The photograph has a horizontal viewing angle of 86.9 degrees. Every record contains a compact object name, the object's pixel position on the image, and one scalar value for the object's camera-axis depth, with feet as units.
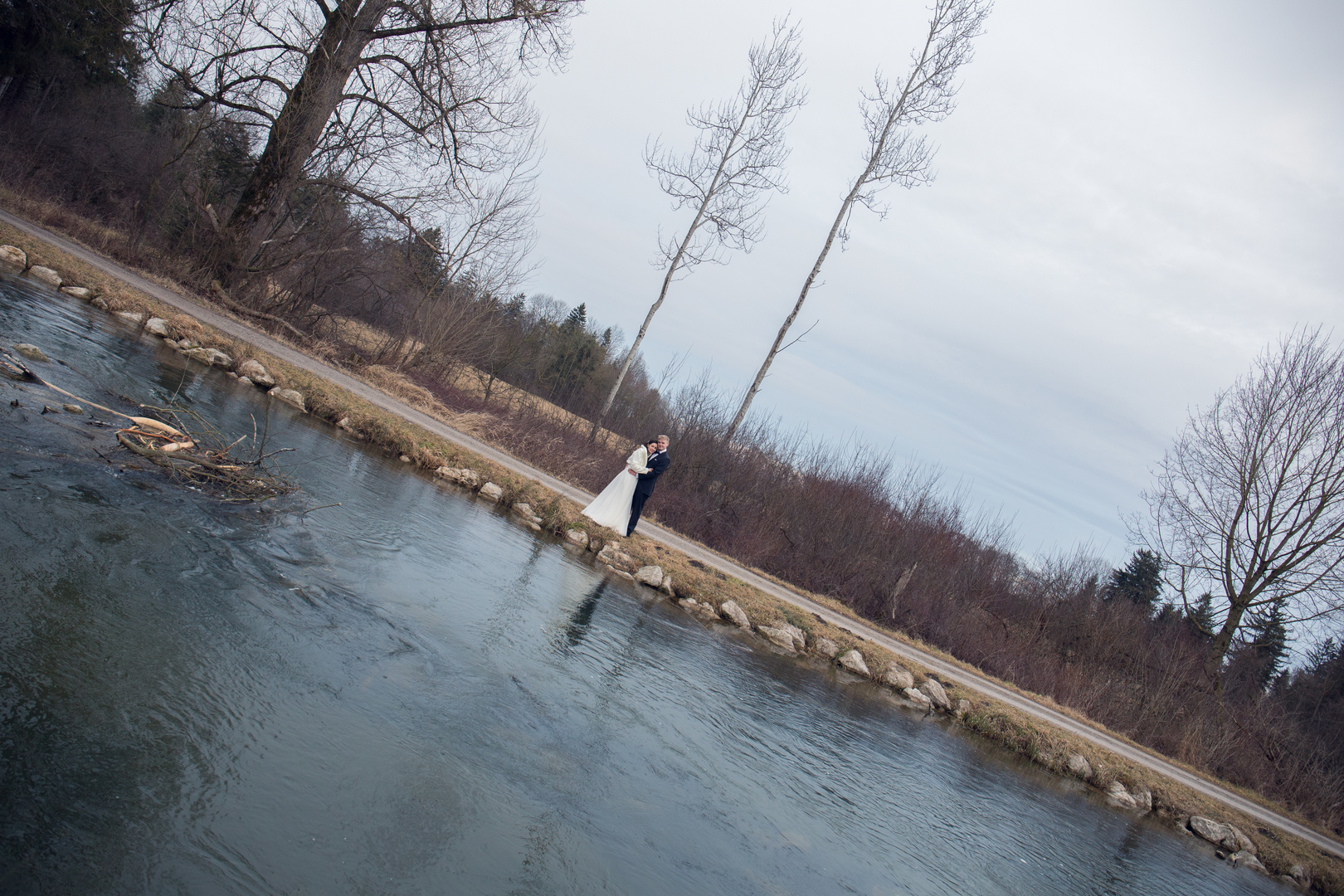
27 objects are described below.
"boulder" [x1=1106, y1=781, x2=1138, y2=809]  46.46
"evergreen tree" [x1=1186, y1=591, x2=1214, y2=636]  82.94
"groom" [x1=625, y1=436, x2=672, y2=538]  48.57
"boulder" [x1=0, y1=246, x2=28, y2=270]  48.96
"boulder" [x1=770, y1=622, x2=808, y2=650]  46.21
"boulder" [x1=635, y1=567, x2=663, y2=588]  45.44
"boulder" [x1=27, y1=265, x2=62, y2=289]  49.16
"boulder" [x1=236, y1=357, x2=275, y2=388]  48.78
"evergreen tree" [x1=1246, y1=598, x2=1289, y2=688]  80.94
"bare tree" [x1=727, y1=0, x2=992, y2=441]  75.36
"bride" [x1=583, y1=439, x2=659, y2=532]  49.39
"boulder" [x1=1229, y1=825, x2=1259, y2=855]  47.29
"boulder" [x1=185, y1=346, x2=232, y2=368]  48.21
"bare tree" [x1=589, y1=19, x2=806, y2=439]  80.69
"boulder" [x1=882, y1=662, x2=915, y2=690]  47.01
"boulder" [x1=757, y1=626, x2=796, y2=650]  45.57
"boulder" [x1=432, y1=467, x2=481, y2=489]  48.98
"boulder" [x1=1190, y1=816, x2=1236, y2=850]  47.37
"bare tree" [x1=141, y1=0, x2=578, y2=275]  56.34
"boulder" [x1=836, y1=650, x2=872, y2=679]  46.75
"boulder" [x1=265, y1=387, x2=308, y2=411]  49.08
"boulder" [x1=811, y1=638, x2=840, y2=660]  46.91
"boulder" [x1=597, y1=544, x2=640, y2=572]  46.19
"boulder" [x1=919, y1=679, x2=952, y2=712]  47.34
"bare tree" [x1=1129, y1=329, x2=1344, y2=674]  77.36
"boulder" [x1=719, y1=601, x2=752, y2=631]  45.75
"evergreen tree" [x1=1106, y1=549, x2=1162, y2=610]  121.29
